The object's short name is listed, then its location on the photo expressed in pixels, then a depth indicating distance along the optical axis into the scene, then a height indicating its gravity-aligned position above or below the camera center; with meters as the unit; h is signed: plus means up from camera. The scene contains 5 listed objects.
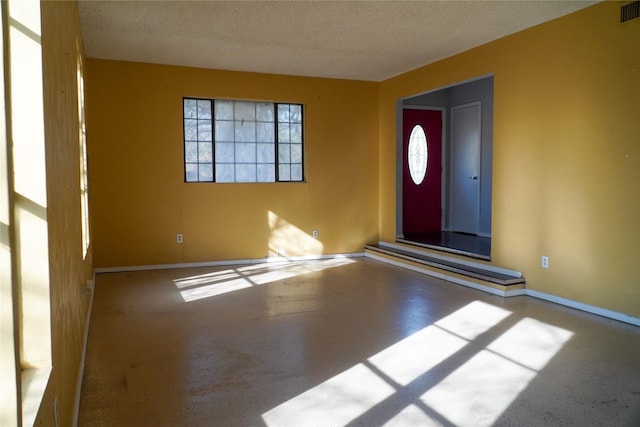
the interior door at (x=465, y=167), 8.14 +0.33
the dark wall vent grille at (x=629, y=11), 3.95 +1.39
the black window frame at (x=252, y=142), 6.61 +0.63
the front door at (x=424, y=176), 8.41 +0.23
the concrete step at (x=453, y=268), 5.01 -0.93
